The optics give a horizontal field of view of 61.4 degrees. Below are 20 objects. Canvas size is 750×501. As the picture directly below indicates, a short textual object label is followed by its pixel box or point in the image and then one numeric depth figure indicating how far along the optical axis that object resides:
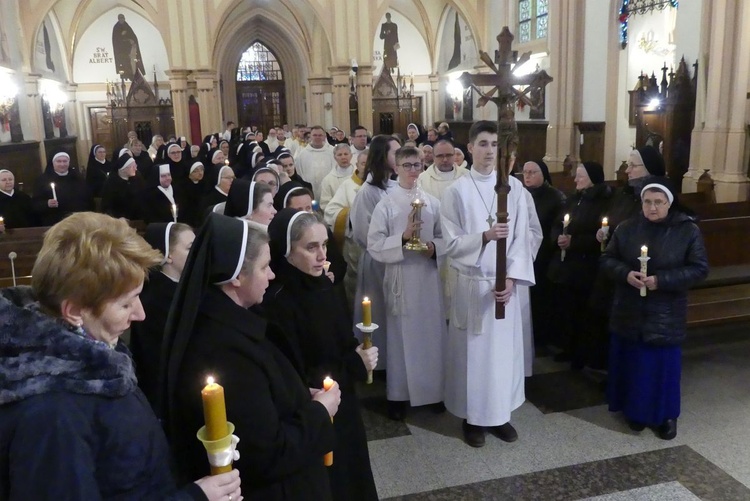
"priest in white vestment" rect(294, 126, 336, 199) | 10.01
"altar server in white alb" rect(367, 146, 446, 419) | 4.43
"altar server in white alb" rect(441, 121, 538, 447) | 4.05
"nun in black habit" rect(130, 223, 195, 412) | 2.97
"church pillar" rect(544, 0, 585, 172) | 13.76
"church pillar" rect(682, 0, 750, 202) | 9.08
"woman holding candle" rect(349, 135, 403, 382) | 4.80
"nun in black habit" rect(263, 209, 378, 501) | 2.62
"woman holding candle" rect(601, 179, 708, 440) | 3.94
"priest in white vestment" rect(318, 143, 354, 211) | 7.41
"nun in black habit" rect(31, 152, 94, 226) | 7.94
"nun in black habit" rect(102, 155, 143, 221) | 7.99
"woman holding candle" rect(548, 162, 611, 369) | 5.13
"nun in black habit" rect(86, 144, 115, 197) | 9.73
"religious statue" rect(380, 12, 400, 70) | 25.39
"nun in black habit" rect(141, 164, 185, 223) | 7.36
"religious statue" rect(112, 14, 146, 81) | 24.38
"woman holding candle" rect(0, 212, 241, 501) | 1.33
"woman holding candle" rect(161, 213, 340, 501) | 1.79
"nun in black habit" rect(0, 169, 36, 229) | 7.49
